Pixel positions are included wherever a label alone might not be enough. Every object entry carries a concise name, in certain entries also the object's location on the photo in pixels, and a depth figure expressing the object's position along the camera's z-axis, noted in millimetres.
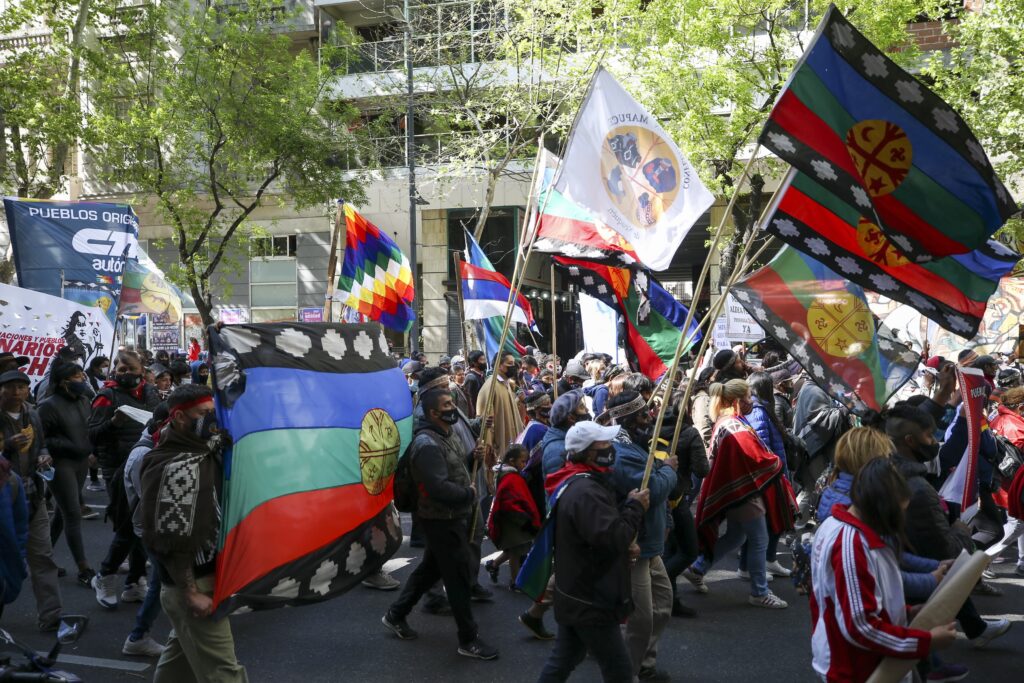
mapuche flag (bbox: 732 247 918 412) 7152
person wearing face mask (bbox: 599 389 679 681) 5250
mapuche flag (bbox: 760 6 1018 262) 4723
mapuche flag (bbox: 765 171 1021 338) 5273
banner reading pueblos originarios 12898
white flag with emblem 6984
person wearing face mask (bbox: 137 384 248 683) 4012
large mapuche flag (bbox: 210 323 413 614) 4051
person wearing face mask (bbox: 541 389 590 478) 5594
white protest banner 9797
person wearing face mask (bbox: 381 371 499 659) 5852
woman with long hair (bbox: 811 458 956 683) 3236
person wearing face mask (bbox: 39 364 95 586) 7367
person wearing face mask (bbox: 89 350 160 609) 6859
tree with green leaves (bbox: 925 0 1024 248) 18672
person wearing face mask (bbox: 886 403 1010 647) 4289
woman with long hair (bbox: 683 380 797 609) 6918
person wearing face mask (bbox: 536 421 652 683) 4426
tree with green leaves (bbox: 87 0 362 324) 22938
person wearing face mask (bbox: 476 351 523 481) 8922
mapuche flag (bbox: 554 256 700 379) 9273
